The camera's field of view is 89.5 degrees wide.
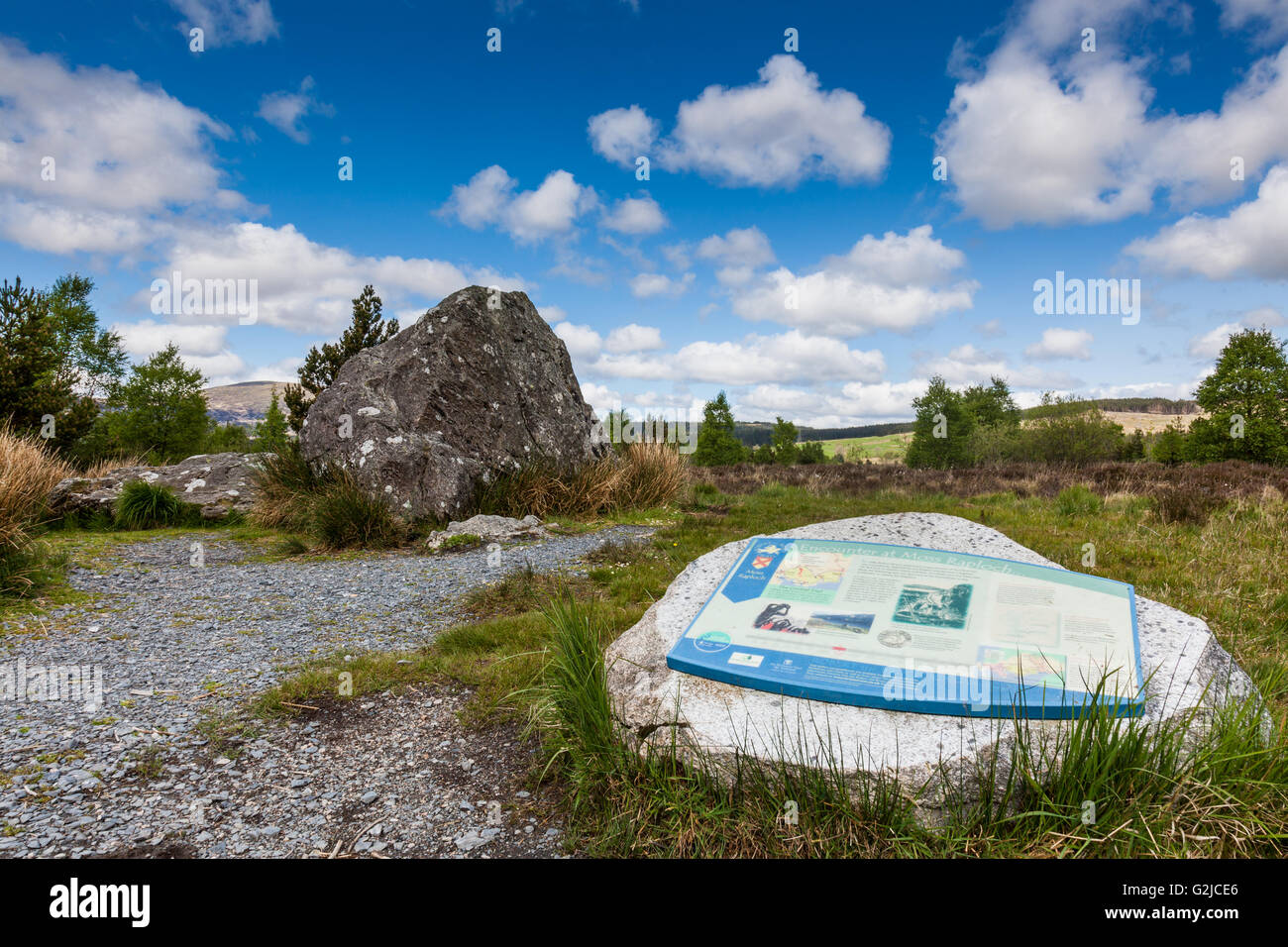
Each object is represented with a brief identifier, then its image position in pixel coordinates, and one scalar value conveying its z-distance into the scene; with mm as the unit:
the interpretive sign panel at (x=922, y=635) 2480
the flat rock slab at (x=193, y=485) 9445
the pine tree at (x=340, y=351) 15289
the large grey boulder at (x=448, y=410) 9219
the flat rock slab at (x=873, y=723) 2299
